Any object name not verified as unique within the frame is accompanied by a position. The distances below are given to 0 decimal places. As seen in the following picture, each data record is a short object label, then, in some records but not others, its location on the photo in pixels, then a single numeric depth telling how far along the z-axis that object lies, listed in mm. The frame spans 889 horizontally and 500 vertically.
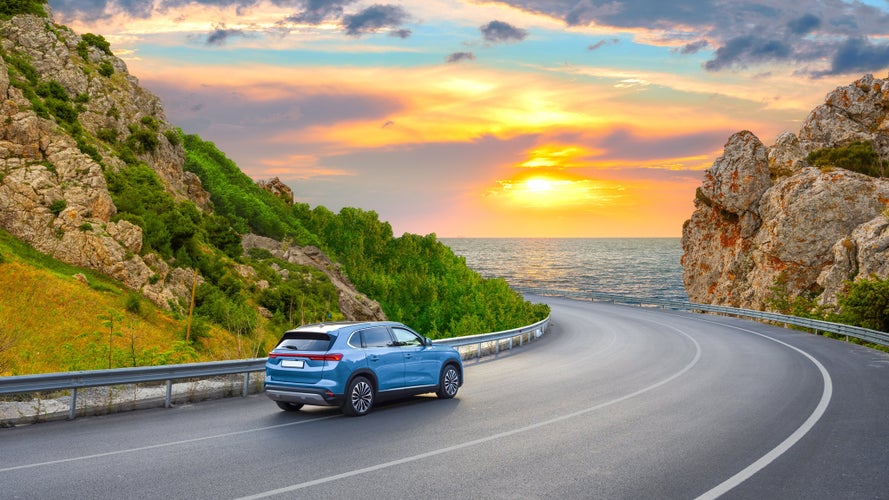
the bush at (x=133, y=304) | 20330
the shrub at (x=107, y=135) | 30097
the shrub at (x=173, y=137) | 36150
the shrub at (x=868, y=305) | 29078
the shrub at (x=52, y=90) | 29078
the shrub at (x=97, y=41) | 36156
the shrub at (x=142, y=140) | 31647
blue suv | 11273
